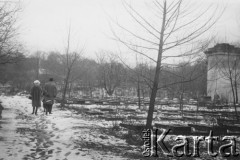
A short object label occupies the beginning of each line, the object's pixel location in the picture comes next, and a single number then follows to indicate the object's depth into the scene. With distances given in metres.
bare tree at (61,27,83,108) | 18.37
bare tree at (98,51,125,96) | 41.33
